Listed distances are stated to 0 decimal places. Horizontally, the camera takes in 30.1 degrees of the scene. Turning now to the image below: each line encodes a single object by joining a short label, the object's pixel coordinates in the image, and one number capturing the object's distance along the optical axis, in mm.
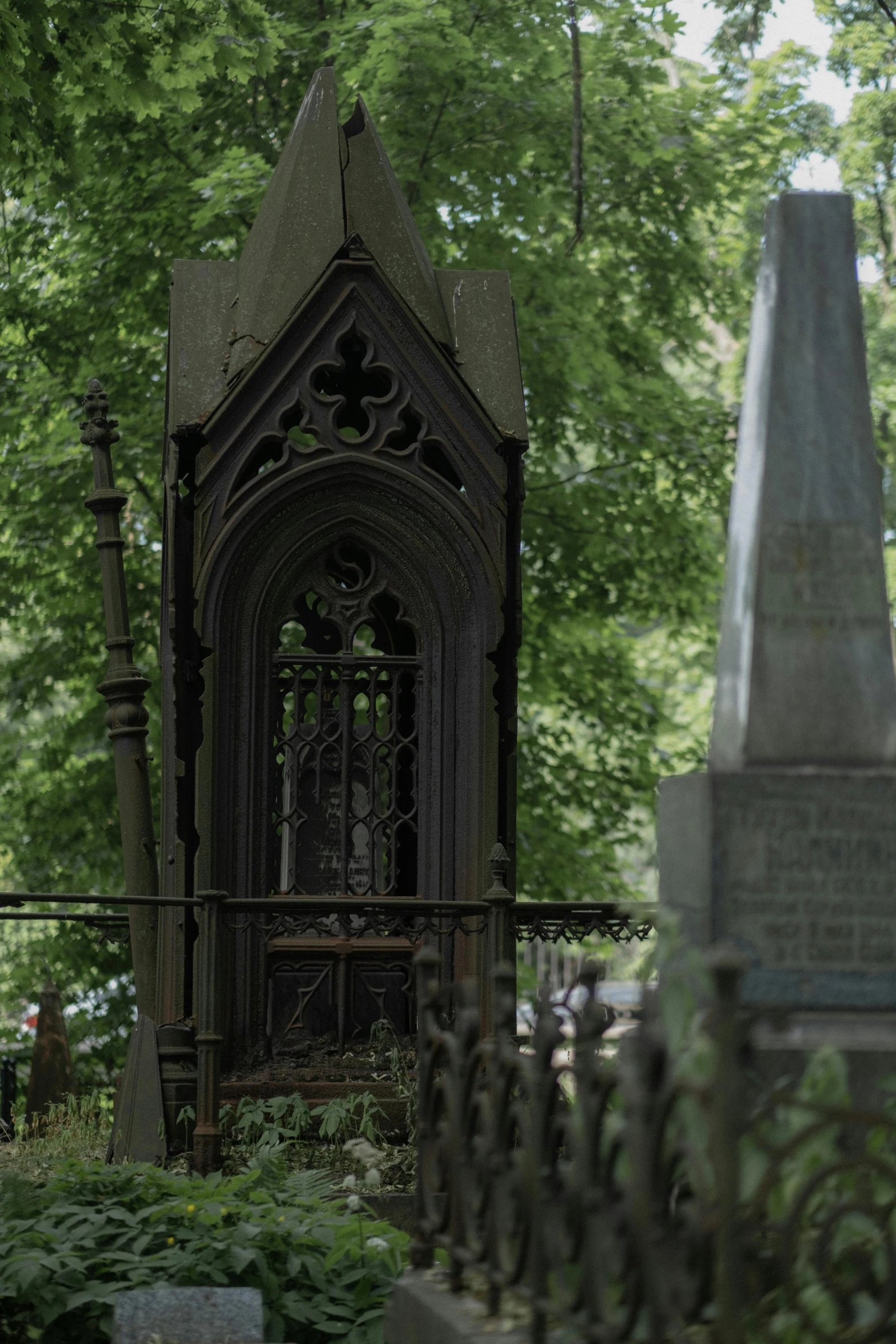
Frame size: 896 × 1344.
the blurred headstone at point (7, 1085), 11852
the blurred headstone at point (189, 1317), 4746
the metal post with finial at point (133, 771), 9320
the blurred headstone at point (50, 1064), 11867
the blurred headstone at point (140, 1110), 7984
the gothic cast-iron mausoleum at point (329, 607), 9031
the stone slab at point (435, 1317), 3814
